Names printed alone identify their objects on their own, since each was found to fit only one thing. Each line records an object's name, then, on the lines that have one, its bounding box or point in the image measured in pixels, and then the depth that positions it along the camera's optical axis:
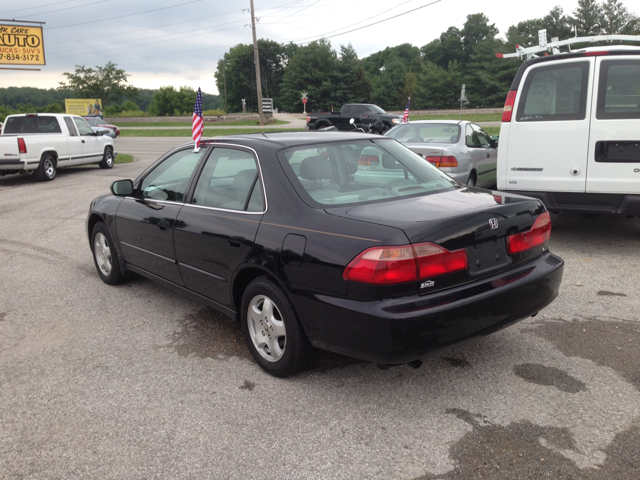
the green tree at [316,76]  73.44
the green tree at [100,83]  74.25
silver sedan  9.02
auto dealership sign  34.50
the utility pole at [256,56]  38.92
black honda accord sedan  2.90
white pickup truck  14.09
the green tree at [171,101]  97.06
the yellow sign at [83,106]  56.28
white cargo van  5.92
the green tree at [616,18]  72.69
